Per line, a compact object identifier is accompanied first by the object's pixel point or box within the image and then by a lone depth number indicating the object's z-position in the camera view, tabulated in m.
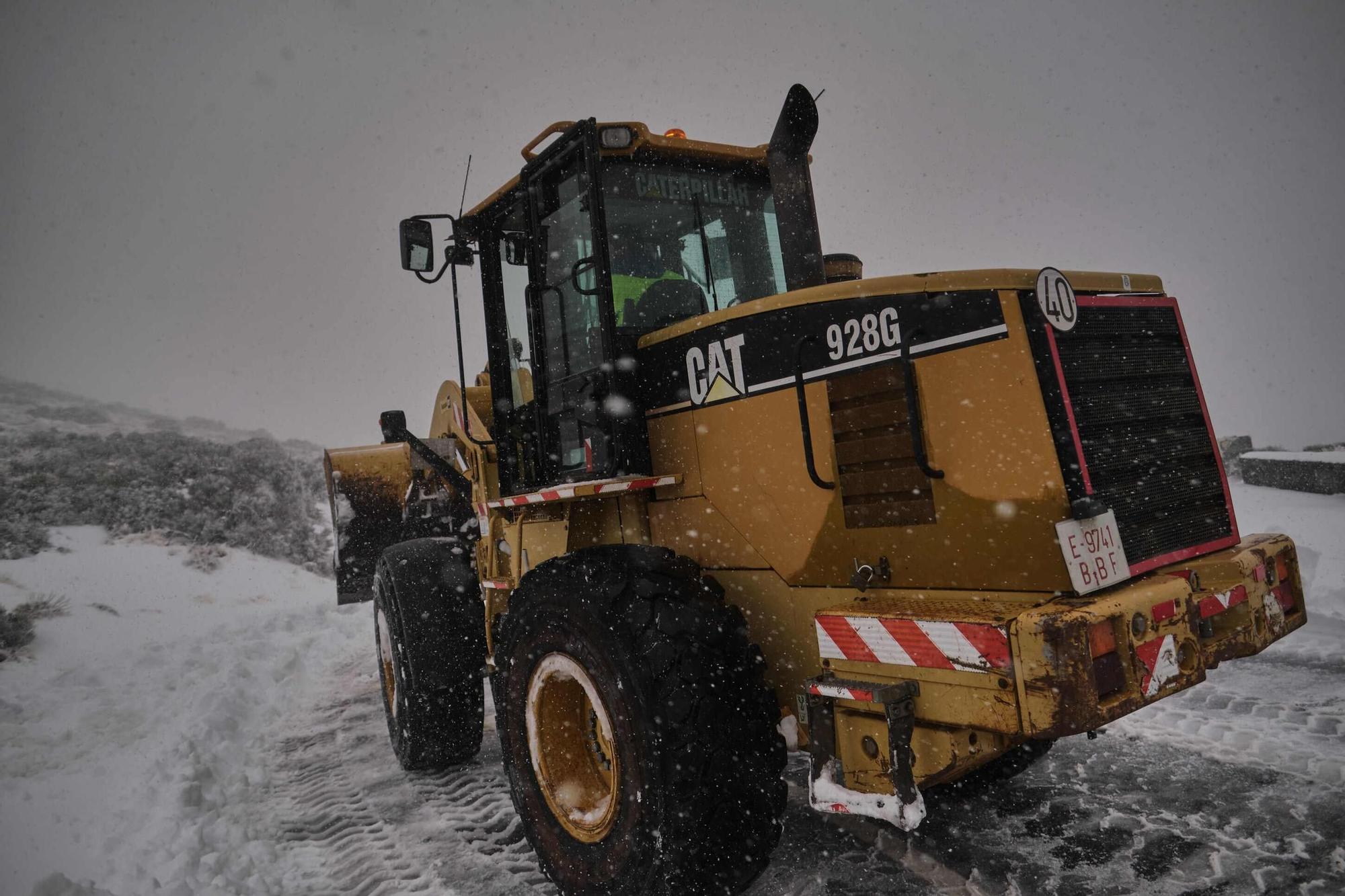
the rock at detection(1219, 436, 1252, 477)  13.31
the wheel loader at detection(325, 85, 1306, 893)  2.29
